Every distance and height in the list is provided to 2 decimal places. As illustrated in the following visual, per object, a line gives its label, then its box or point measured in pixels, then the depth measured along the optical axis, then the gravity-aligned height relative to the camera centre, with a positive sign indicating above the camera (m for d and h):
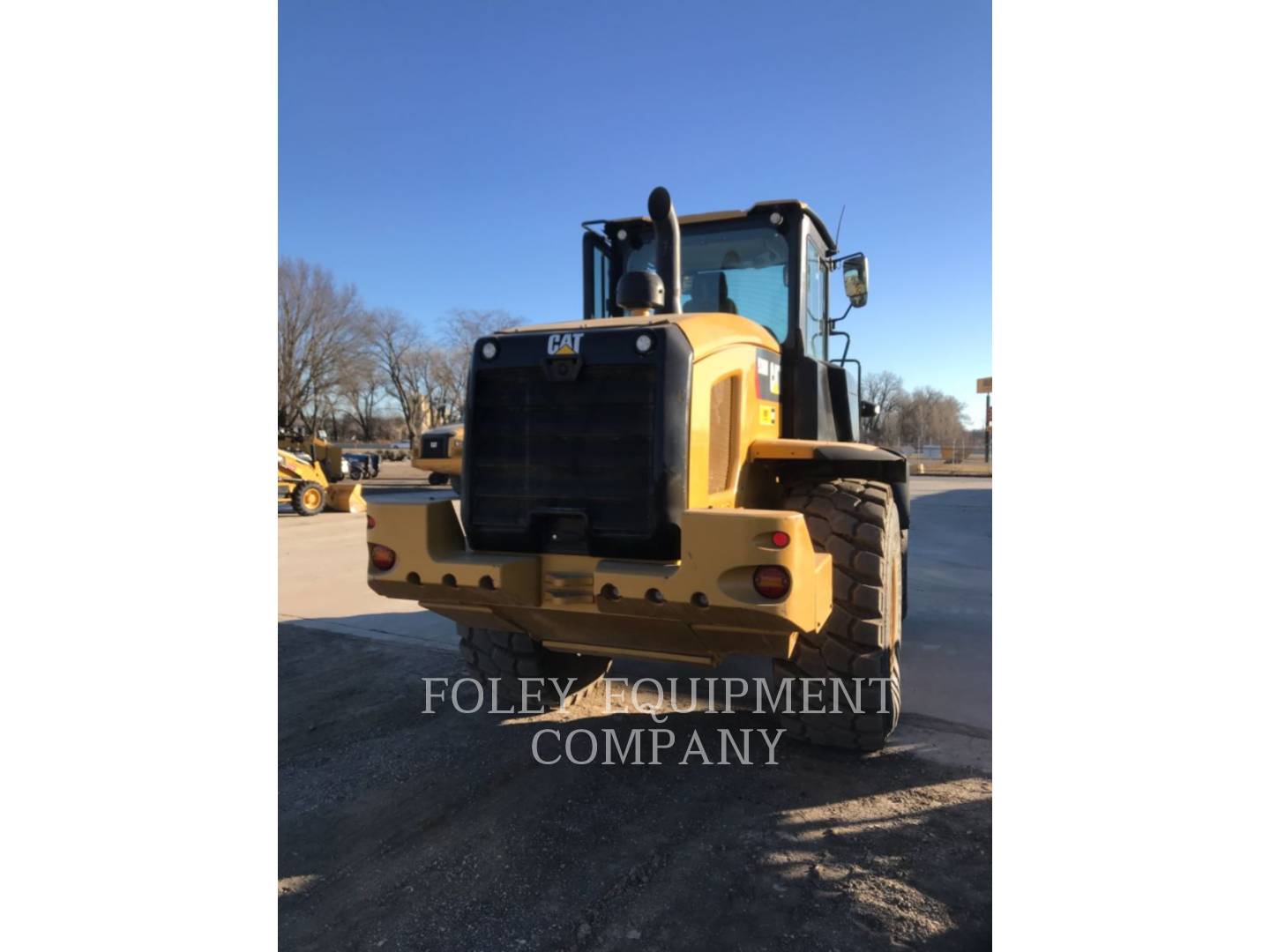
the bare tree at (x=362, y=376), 42.38 +5.30
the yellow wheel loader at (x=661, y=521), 2.72 -0.24
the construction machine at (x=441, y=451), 7.57 +0.14
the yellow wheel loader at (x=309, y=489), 16.30 -0.60
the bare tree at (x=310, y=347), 38.38 +6.44
